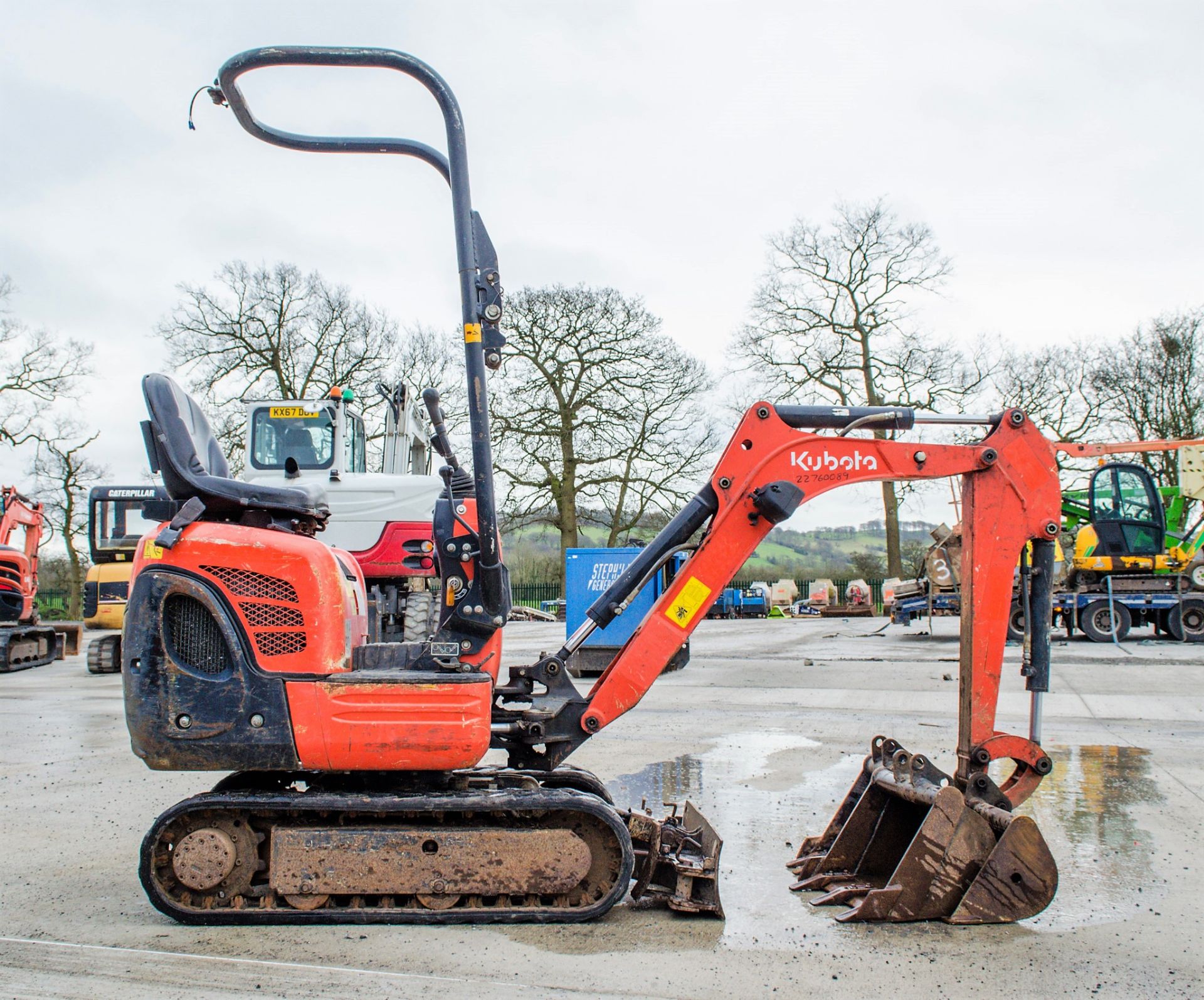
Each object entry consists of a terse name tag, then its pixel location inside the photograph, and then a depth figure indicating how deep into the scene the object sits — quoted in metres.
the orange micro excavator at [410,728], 3.77
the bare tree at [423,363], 30.28
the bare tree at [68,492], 31.03
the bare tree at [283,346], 27.83
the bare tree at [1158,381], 30.77
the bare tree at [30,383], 30.08
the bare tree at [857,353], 28.33
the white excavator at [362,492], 10.62
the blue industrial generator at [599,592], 12.44
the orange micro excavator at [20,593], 15.27
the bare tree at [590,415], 29.67
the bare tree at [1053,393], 30.97
